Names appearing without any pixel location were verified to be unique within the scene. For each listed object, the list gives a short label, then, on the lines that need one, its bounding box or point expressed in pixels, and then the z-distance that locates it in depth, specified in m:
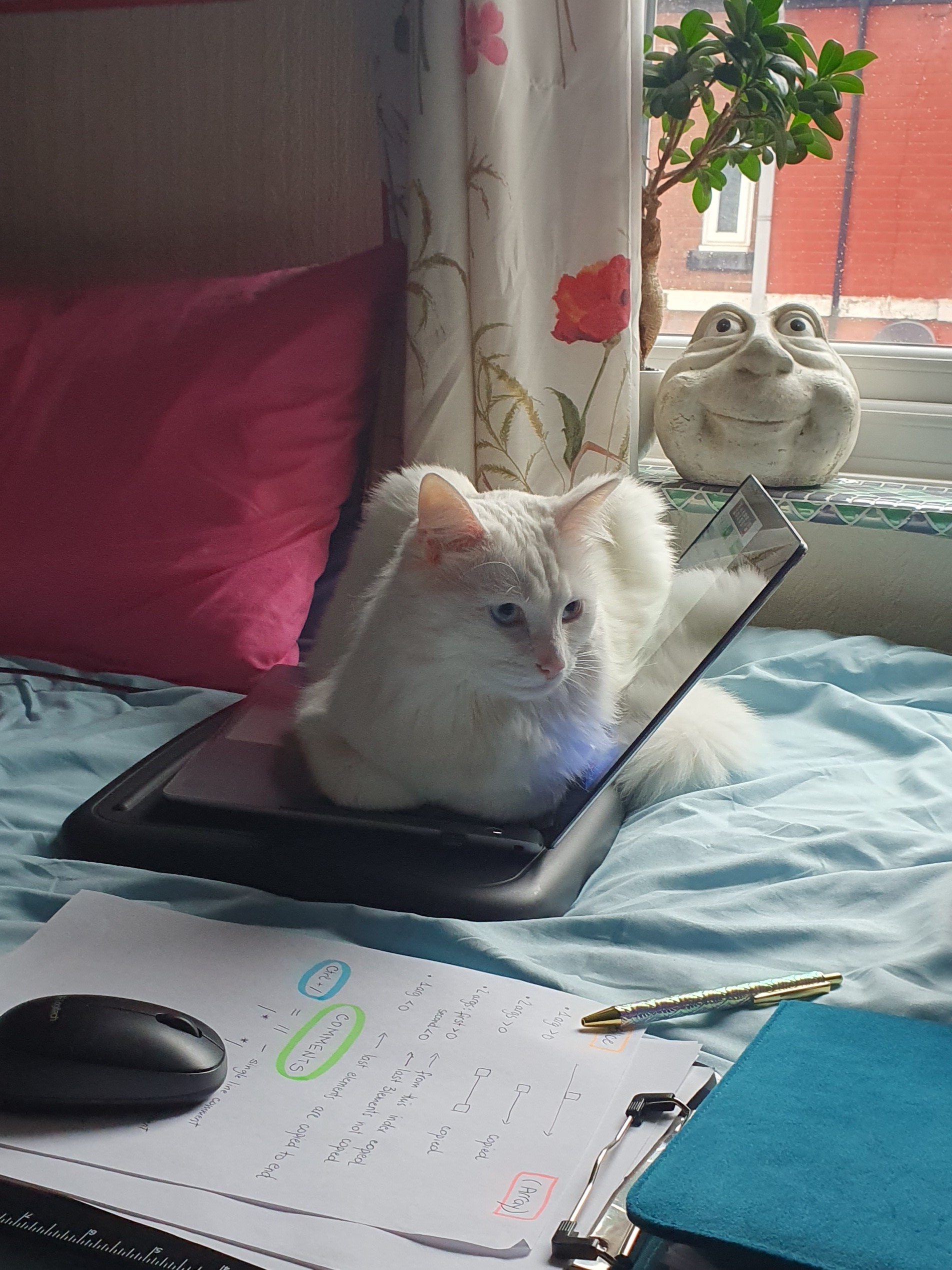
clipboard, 0.44
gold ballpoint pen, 0.60
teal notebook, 0.42
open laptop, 0.72
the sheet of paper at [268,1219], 0.45
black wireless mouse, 0.52
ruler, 0.45
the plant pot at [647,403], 1.51
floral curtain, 1.19
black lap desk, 0.73
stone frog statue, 1.33
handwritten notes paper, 0.49
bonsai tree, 1.28
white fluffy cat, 0.76
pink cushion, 1.12
